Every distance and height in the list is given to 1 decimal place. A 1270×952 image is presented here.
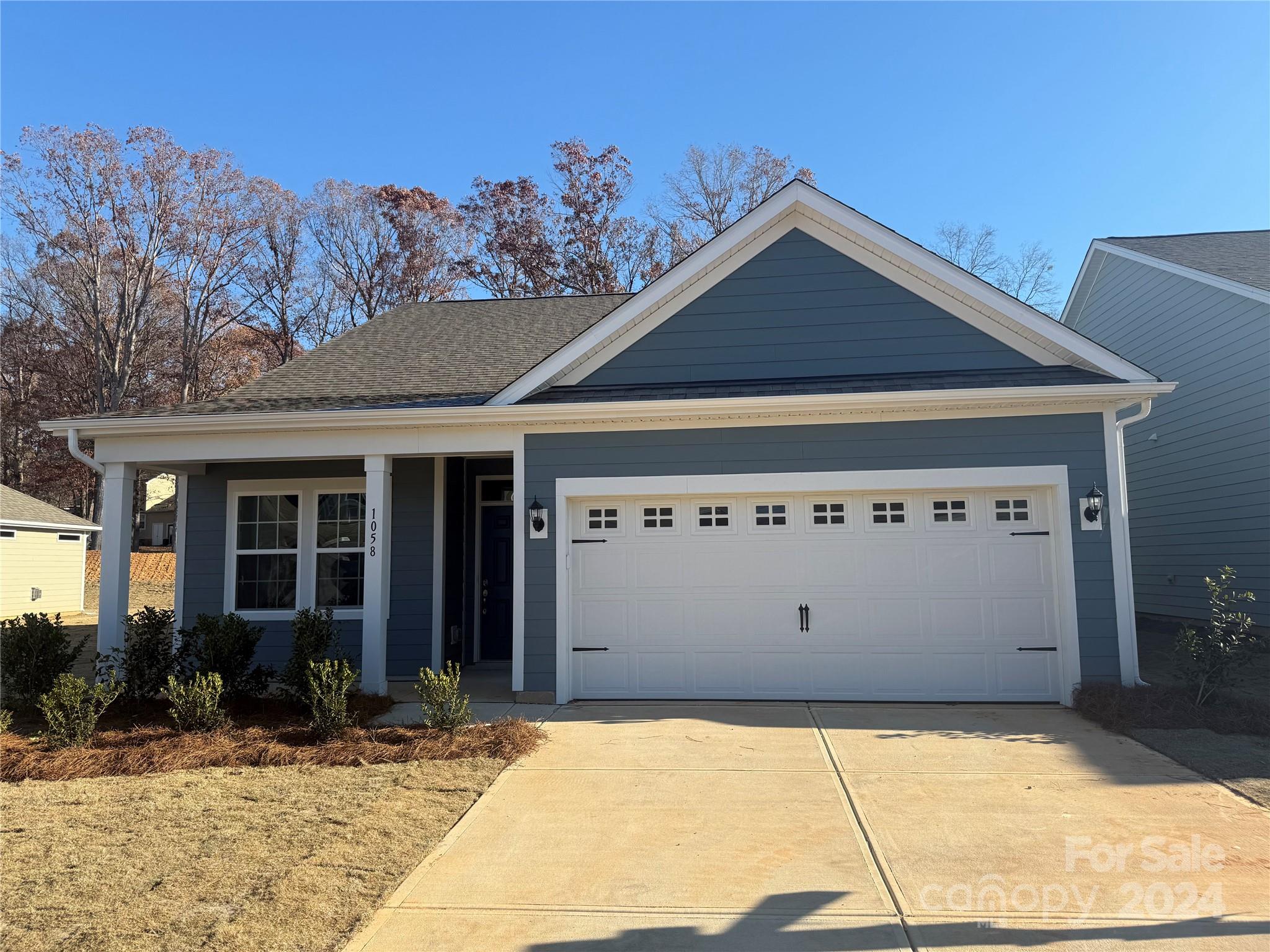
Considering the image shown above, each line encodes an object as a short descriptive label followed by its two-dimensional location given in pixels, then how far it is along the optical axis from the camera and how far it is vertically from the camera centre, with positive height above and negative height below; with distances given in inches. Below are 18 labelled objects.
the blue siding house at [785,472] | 315.0 +34.8
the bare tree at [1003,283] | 1043.9 +347.7
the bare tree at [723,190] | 957.2 +428.4
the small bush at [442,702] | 267.9 -43.2
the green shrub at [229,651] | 315.6 -30.8
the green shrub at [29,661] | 295.9 -31.0
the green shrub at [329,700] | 266.1 -41.5
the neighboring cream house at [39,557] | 775.7 +16.2
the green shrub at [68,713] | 255.8 -43.3
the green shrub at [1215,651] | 278.7 -32.0
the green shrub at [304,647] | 298.7 -28.0
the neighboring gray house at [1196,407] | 436.8 +84.1
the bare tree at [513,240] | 1045.2 +413.6
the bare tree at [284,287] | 1073.5 +368.9
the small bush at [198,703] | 273.6 -43.2
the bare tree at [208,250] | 992.2 +389.8
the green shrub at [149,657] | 319.3 -32.7
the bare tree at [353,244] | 1102.4 +428.2
